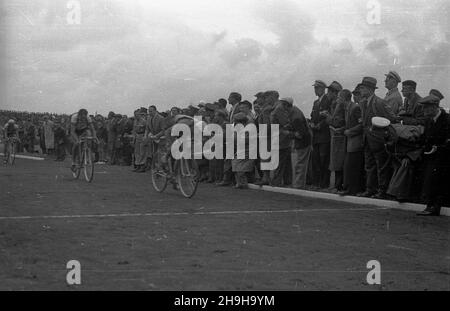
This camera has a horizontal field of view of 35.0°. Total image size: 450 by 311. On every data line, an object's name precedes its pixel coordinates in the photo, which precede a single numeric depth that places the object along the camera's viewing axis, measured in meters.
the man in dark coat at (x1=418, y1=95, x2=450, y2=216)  11.11
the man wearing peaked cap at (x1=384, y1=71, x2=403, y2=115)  13.23
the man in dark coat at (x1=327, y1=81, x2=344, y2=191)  14.30
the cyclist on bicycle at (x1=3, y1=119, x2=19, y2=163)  25.62
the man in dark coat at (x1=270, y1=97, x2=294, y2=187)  15.82
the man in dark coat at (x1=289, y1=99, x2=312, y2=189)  15.57
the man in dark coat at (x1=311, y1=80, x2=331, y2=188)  15.16
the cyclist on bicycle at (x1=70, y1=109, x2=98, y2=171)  17.38
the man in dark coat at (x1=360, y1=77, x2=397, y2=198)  12.95
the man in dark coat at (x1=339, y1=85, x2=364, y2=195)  13.73
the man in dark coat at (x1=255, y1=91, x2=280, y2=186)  16.44
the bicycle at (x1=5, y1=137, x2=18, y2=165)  25.56
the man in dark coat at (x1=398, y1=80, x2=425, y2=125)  12.21
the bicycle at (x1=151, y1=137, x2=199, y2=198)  13.62
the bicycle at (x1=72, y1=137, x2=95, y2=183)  17.11
